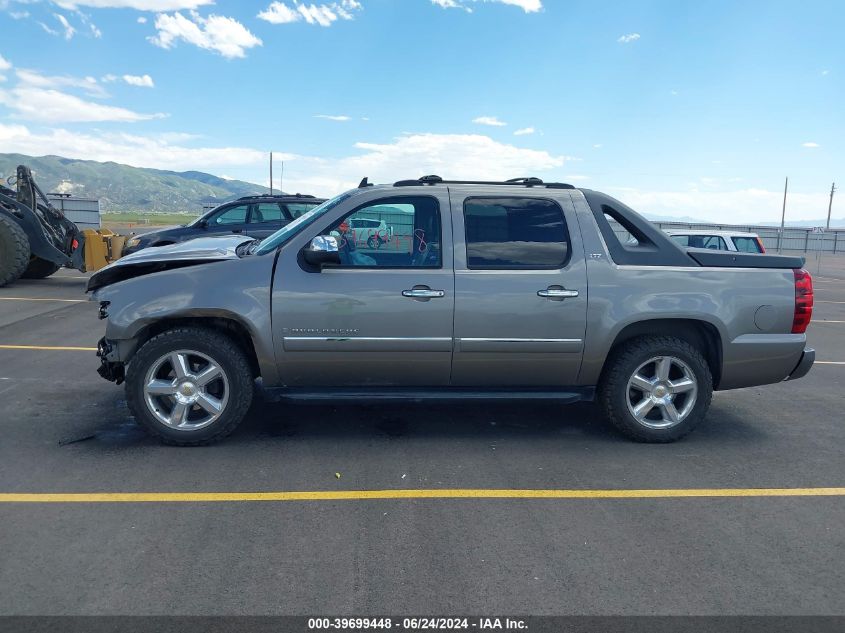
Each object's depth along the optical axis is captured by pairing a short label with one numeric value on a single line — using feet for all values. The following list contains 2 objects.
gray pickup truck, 15.44
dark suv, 41.42
